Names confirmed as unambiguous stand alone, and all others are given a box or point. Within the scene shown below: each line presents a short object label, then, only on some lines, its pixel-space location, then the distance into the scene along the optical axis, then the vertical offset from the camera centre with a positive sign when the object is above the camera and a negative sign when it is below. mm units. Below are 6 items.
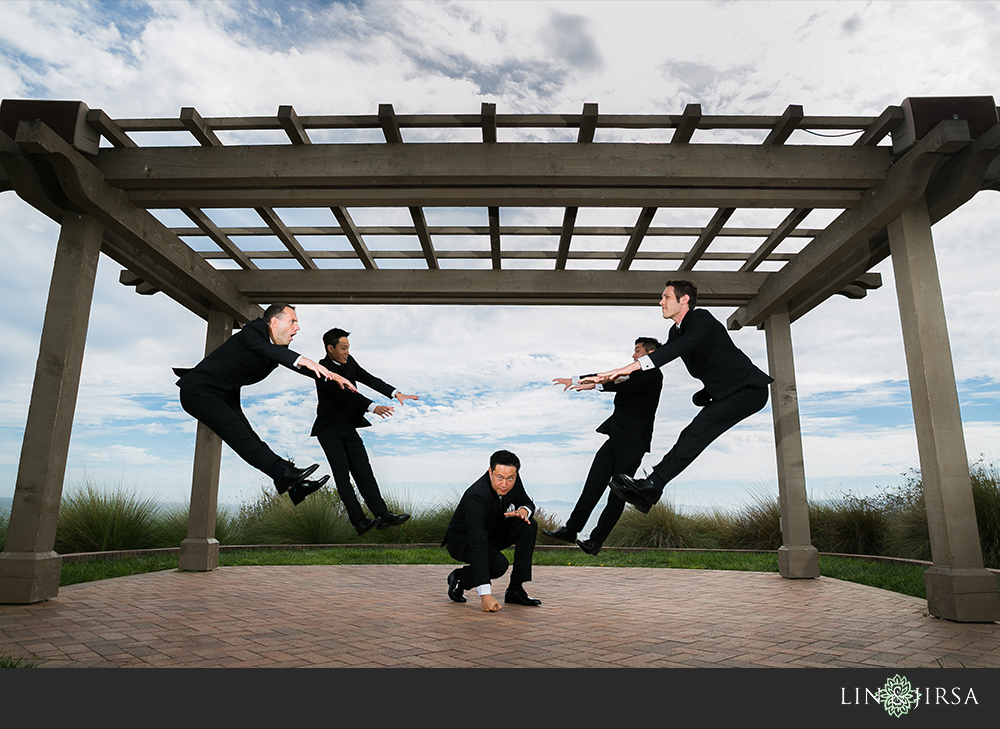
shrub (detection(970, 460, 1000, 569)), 6410 -90
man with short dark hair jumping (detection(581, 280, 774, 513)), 3592 +786
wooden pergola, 4508 +2590
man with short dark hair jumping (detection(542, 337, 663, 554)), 4285 +406
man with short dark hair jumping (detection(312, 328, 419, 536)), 4871 +516
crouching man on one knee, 4328 -201
